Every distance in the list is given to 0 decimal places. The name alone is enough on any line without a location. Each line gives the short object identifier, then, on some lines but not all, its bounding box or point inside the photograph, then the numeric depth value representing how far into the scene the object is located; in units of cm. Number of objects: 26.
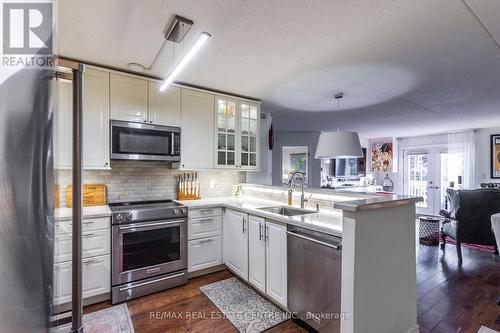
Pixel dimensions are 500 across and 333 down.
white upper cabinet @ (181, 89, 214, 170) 321
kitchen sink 268
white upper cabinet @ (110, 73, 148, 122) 274
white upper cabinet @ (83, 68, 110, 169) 260
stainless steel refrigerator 45
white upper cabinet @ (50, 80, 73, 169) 67
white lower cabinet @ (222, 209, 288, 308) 224
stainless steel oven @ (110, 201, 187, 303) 245
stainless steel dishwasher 175
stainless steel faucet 273
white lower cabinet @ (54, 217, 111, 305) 234
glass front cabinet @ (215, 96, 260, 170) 353
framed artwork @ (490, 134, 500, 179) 584
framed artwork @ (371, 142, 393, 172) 800
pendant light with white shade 282
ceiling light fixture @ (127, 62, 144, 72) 261
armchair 349
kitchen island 158
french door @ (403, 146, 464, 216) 663
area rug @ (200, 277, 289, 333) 211
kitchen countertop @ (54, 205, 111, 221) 235
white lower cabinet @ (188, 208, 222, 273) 293
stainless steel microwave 270
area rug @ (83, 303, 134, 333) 204
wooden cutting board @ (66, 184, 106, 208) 278
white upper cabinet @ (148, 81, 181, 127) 297
